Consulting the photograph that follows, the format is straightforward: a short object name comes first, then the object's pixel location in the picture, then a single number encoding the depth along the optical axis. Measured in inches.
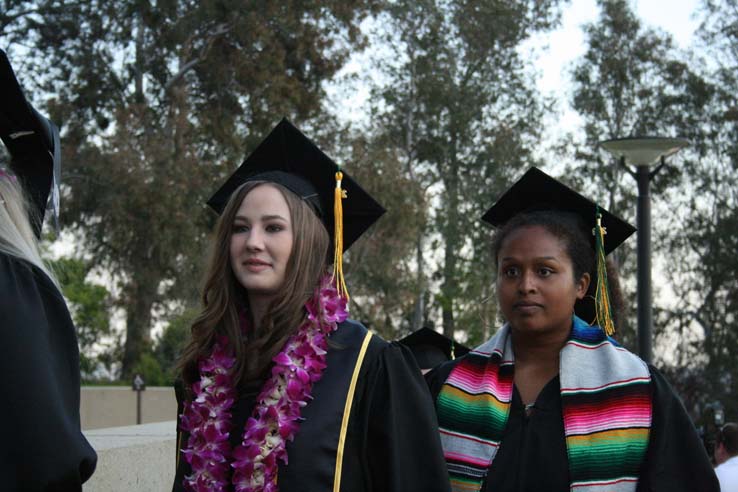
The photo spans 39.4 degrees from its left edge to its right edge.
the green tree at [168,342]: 854.8
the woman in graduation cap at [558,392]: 131.6
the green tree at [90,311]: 981.2
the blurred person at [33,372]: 85.5
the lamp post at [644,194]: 393.7
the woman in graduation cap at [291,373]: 122.9
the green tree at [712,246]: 1190.3
